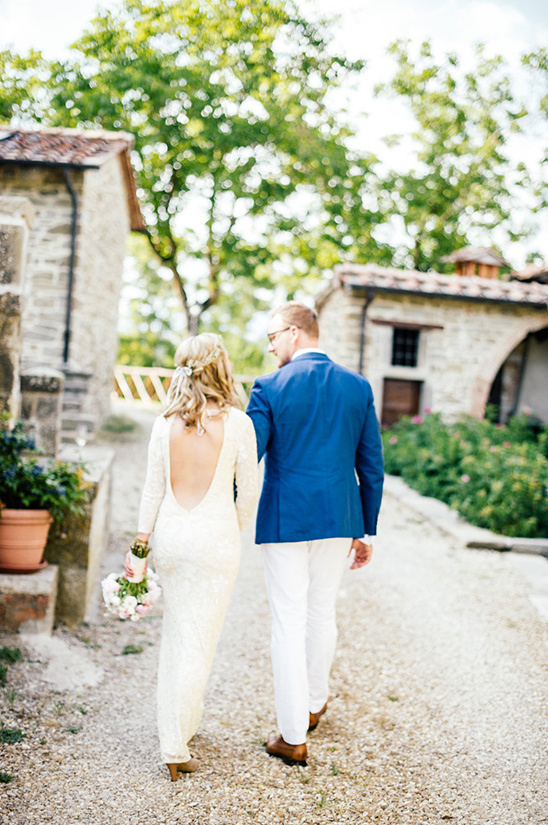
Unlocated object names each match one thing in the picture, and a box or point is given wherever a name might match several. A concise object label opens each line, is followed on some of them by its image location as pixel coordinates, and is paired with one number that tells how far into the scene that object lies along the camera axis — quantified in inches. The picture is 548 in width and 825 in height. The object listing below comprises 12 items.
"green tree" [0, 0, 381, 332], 618.8
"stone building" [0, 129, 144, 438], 361.4
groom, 103.5
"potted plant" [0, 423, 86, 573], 134.1
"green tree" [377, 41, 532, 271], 768.3
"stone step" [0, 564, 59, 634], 132.8
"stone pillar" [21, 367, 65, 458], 178.9
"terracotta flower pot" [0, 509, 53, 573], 133.0
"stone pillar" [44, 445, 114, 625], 147.1
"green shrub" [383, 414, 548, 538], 273.4
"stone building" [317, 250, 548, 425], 470.6
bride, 95.9
